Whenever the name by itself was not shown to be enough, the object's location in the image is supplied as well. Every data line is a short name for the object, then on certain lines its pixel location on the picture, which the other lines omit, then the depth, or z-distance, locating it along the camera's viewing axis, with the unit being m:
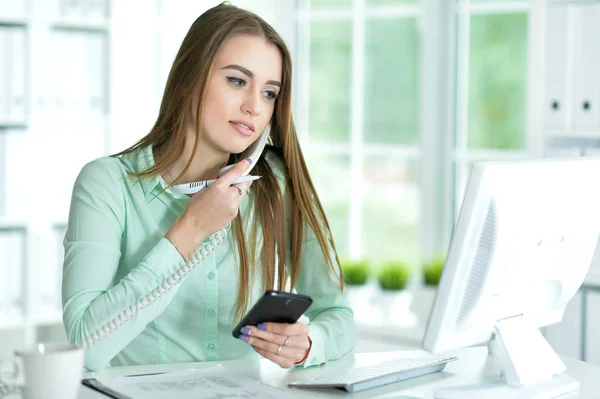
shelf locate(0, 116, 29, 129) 5.73
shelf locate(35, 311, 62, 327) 5.91
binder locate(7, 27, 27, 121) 5.72
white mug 2.10
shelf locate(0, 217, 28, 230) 5.76
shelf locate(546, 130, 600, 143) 5.01
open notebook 2.42
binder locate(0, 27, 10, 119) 5.70
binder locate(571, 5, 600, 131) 4.91
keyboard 2.56
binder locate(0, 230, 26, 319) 5.79
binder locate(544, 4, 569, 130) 5.01
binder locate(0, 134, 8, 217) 5.72
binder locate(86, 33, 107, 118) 6.00
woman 2.89
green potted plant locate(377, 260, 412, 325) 6.11
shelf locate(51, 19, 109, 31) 5.90
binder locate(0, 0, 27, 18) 5.71
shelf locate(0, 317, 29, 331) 5.75
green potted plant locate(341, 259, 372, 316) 6.31
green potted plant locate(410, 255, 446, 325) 5.82
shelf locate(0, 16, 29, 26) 5.71
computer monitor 2.34
